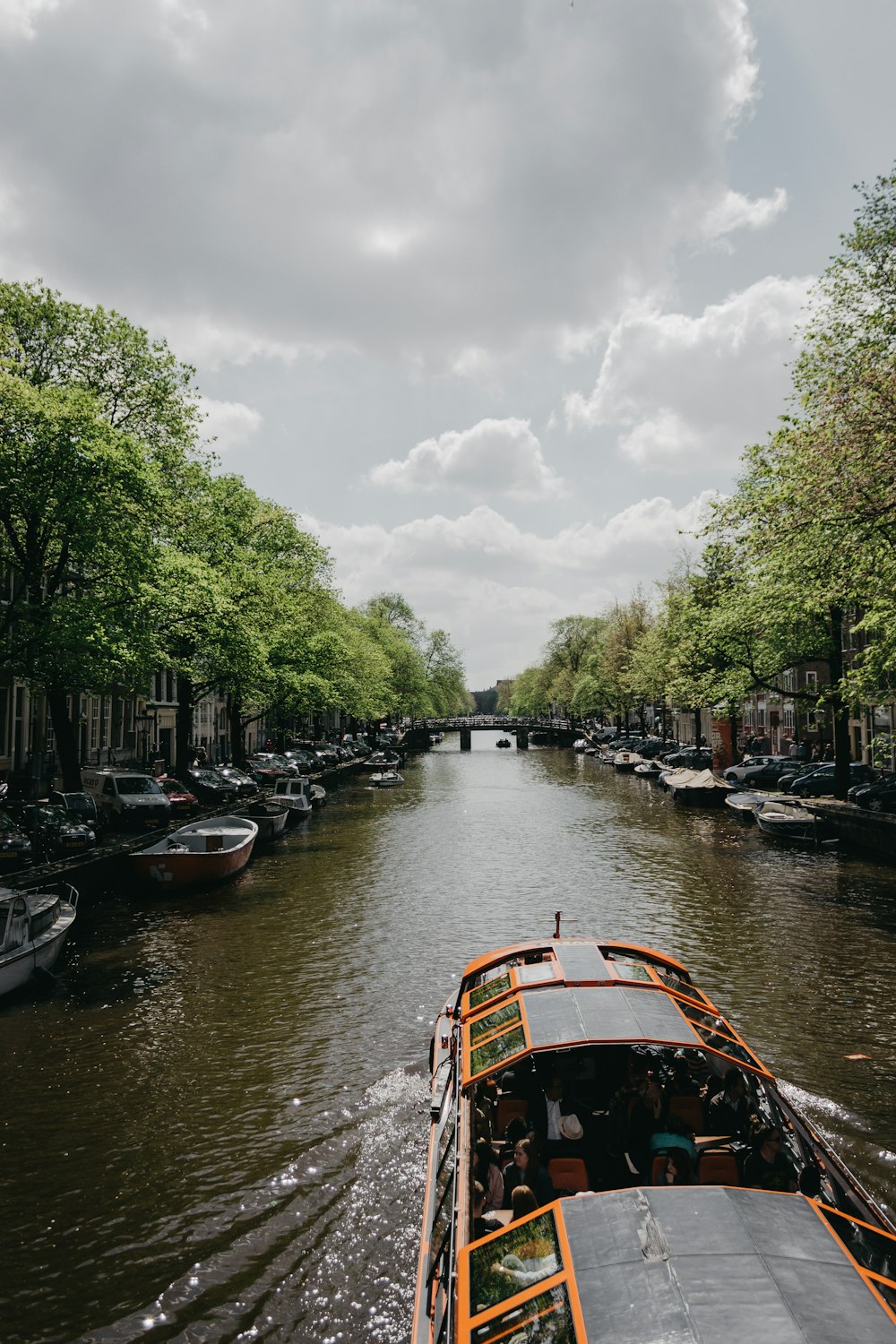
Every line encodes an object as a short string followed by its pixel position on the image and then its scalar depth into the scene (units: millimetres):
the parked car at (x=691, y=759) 61419
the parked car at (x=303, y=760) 62788
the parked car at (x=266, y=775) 53062
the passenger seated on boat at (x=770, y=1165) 8008
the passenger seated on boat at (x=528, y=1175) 8008
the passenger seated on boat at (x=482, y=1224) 7286
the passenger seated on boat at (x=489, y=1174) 7934
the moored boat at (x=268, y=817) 37094
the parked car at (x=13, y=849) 22719
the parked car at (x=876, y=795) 34656
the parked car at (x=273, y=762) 55862
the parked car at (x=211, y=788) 42969
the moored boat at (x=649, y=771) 65812
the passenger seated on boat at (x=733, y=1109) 9258
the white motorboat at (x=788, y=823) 34469
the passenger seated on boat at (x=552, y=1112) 8875
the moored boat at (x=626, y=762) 72438
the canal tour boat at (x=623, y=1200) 5137
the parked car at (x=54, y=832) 25641
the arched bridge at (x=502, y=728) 120938
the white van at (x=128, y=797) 32888
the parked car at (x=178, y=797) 37000
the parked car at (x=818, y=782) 42406
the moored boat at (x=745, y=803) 41034
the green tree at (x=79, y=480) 24984
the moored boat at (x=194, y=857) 26047
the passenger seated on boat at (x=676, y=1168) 7891
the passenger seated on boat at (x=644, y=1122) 8742
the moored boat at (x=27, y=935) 16125
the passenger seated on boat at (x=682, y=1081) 9656
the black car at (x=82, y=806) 30275
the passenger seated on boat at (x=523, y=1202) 7238
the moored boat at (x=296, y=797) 42844
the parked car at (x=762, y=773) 49781
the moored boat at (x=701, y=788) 47531
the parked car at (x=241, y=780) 45859
